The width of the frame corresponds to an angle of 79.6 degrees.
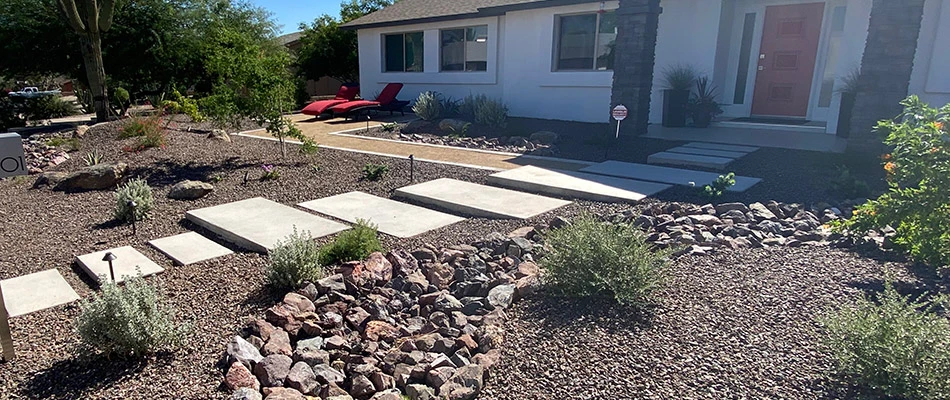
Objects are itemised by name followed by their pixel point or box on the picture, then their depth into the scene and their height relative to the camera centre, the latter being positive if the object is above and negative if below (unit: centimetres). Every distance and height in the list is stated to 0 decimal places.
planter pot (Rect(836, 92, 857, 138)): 965 -40
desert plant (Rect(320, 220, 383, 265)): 454 -136
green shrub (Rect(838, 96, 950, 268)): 360 -68
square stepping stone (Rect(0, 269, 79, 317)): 384 -158
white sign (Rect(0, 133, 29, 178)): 325 -51
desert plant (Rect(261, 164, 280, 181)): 753 -132
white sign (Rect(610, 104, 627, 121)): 875 -46
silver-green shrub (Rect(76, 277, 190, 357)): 294 -131
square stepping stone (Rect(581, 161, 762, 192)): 689 -116
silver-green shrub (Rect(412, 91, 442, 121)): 1373 -73
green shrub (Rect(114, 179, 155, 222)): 577 -133
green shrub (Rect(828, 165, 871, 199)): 627 -107
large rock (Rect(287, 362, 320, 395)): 278 -149
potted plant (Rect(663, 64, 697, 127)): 1154 -26
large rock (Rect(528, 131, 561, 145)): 1081 -107
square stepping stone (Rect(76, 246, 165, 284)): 439 -154
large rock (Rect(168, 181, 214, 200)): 662 -137
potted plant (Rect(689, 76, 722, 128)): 1151 -42
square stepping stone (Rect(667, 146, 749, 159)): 844 -100
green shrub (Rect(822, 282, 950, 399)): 232 -109
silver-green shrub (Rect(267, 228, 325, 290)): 395 -132
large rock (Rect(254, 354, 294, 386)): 284 -148
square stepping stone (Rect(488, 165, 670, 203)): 642 -122
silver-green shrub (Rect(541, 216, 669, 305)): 340 -111
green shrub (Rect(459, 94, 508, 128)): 1267 -74
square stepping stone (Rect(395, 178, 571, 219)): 594 -132
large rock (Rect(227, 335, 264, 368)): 298 -146
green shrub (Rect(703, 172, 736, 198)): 616 -108
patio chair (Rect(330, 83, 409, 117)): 1491 -76
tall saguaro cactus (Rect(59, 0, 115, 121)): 1077 +66
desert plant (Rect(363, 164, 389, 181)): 754 -125
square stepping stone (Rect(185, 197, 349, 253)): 514 -145
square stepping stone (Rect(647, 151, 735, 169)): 787 -105
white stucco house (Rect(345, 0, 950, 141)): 1016 +68
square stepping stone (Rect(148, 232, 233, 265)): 477 -152
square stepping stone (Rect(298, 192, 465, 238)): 552 -142
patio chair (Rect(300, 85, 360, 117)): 1576 -77
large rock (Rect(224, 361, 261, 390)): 278 -148
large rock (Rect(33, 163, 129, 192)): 698 -136
